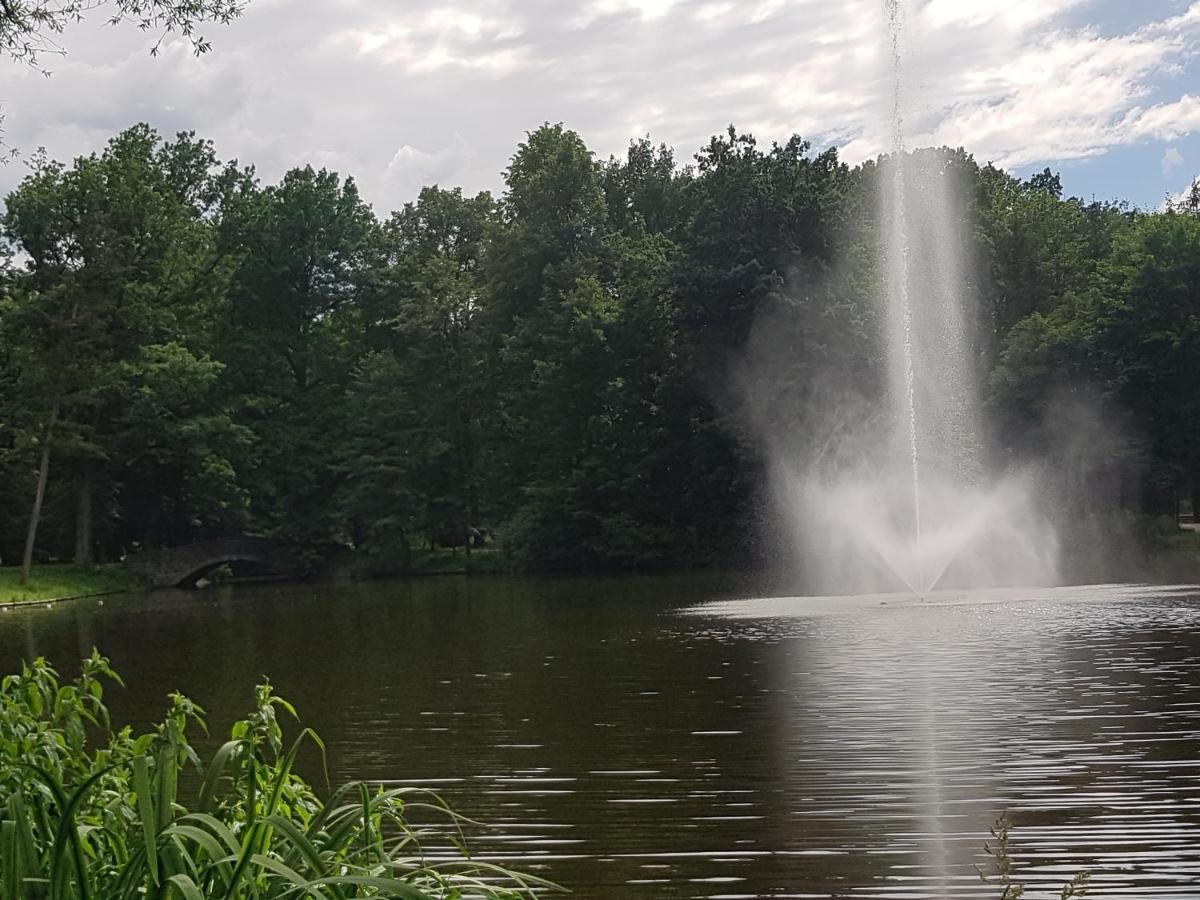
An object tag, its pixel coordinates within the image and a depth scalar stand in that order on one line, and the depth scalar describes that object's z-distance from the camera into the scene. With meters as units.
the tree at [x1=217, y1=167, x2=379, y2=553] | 58.84
